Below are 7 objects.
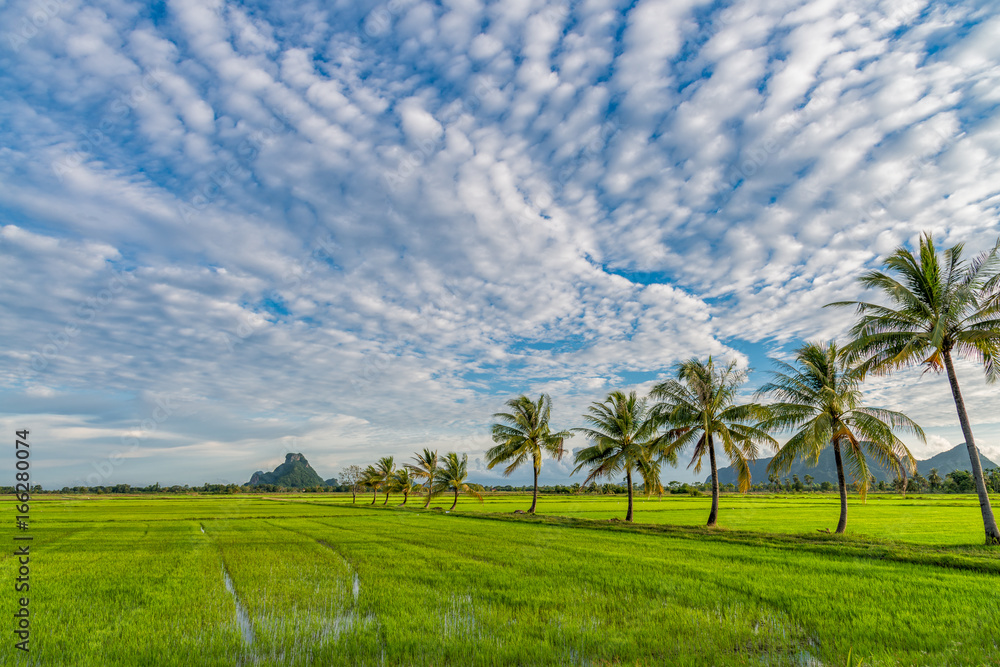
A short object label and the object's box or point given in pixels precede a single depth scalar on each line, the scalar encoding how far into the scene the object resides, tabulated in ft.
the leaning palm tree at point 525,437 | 123.85
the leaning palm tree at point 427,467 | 168.76
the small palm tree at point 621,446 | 93.45
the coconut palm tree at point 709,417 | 77.05
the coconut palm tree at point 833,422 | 59.16
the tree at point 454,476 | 161.48
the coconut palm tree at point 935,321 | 49.08
